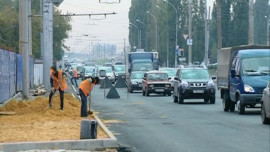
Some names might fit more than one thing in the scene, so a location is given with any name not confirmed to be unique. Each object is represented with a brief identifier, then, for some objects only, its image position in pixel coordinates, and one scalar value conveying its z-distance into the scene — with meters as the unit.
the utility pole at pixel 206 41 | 66.47
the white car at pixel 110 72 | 75.06
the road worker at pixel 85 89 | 24.48
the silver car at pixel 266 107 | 21.09
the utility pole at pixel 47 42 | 43.62
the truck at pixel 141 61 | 57.06
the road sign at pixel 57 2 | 37.00
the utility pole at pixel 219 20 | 64.88
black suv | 35.06
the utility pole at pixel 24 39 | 33.75
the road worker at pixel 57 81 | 28.18
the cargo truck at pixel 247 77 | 25.98
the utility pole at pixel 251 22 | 52.68
